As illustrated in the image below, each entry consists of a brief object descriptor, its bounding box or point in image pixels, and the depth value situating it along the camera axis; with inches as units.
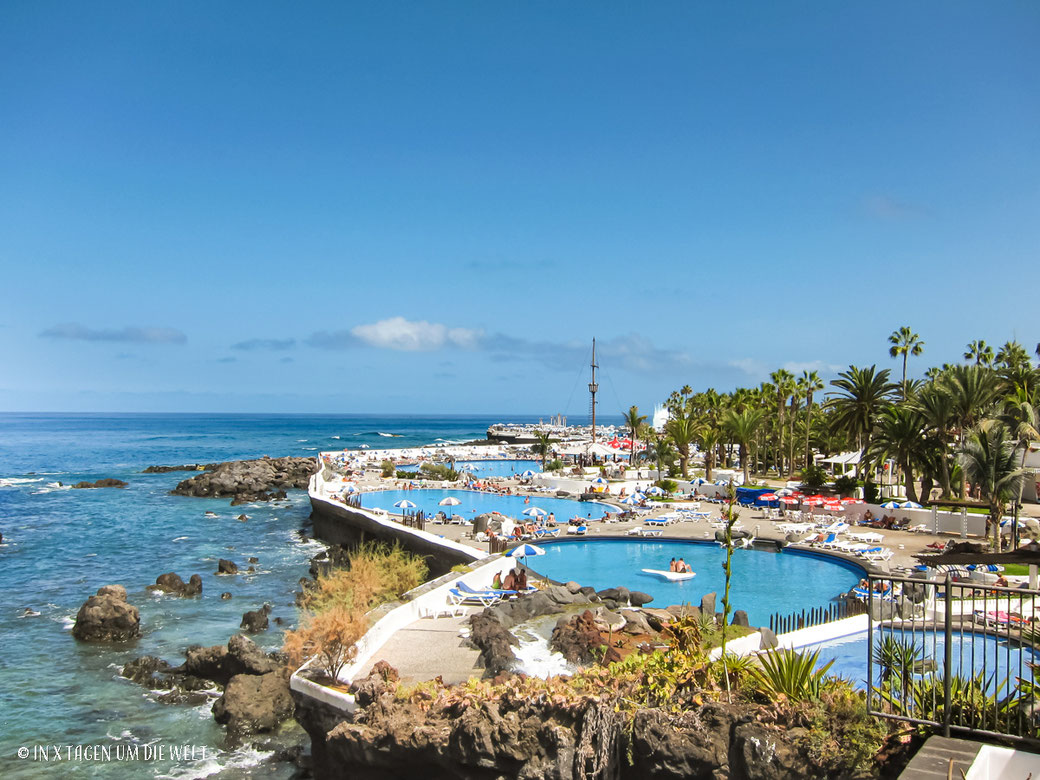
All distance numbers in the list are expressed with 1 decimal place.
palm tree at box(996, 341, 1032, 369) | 1974.7
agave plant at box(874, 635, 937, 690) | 327.9
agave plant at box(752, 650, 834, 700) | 381.1
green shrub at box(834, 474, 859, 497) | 1627.7
